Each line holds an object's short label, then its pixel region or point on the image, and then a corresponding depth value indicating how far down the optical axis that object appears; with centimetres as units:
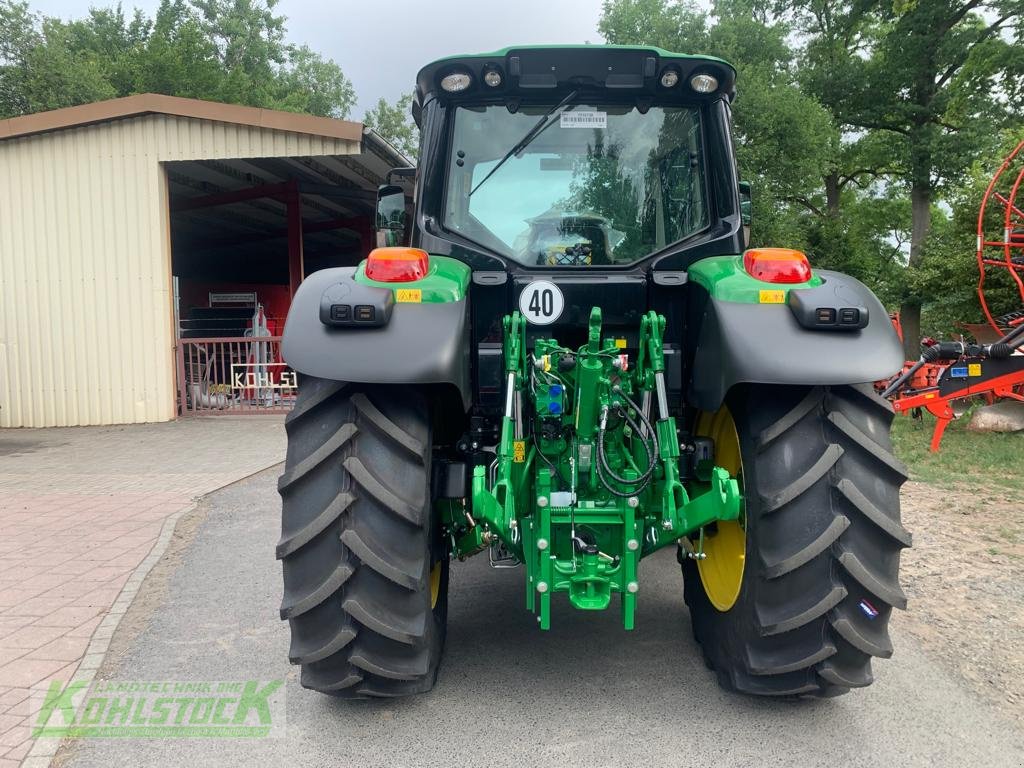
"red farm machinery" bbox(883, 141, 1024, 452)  844
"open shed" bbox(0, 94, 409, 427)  1081
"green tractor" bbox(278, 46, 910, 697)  257
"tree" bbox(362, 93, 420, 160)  5700
